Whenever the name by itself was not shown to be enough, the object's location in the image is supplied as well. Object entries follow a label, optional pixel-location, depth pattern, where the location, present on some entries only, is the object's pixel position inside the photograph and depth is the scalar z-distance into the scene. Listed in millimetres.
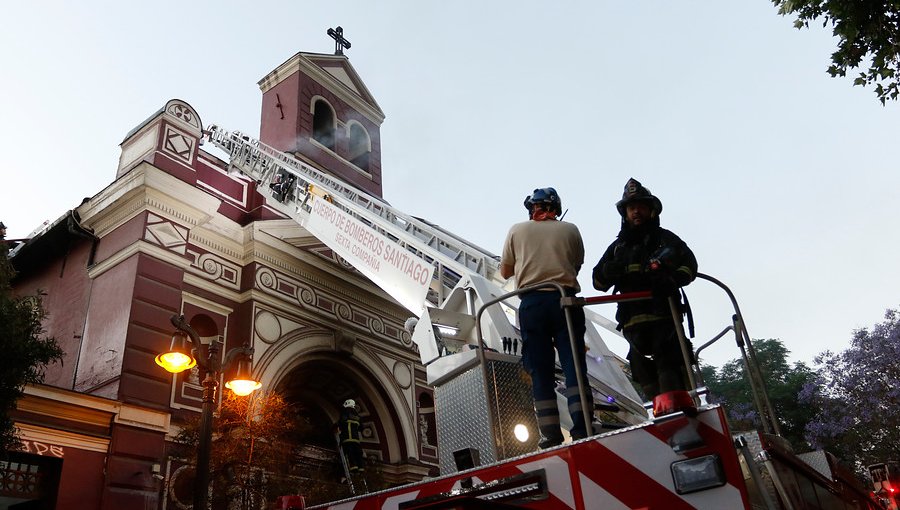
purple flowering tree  20375
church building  10312
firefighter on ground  13820
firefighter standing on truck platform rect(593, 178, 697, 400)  4090
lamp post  7828
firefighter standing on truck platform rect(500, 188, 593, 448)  4188
